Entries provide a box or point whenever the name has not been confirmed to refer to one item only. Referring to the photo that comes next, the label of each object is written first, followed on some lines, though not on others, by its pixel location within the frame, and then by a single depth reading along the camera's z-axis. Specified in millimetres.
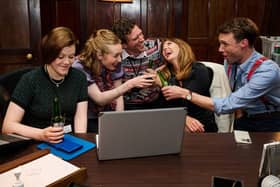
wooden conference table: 1247
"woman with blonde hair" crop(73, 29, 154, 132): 2139
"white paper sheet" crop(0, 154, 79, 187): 1144
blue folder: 1422
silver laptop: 1342
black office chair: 1942
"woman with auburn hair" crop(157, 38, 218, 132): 2279
